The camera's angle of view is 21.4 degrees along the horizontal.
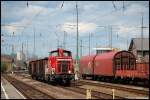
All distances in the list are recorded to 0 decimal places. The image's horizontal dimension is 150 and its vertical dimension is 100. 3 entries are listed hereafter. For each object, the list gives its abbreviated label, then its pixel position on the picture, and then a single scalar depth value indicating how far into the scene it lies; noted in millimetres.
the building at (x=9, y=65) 115262
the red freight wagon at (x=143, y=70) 36531
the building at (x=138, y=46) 89750
